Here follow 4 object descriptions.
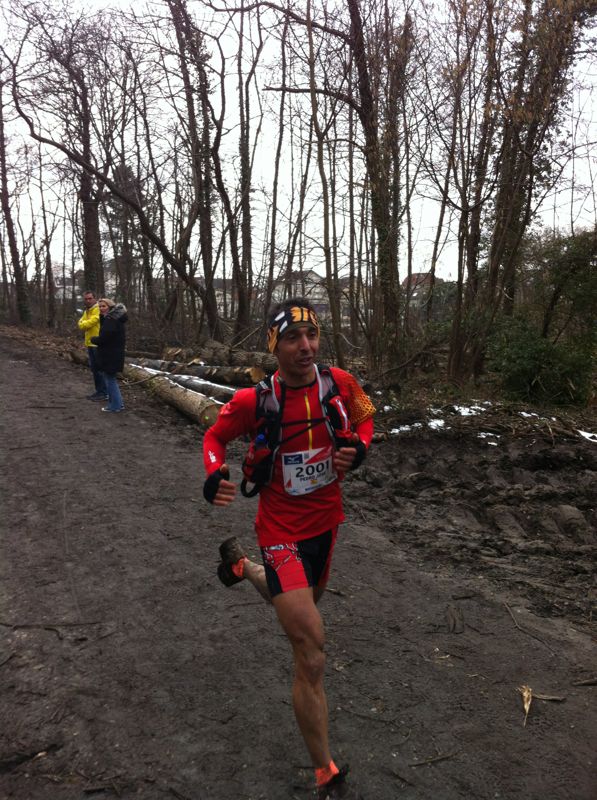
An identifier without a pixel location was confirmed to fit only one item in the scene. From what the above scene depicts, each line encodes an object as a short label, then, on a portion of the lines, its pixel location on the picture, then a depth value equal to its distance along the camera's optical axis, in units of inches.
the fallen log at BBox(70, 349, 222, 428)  407.5
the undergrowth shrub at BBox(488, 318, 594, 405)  481.4
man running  114.5
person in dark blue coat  430.6
